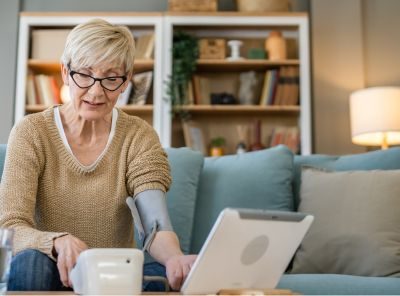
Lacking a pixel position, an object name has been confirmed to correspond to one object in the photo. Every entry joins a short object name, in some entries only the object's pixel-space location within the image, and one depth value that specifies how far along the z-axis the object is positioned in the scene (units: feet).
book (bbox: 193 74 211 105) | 13.26
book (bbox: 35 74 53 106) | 13.06
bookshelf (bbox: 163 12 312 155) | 12.91
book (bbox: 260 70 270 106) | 13.07
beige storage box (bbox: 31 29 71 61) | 13.16
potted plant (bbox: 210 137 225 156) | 13.04
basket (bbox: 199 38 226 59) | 13.24
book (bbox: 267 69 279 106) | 13.04
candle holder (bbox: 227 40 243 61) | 13.17
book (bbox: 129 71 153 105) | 13.02
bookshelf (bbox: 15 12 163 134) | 12.90
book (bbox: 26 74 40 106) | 13.06
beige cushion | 6.19
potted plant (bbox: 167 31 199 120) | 12.77
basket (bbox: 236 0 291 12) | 13.17
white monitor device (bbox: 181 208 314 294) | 2.88
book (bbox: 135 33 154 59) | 13.17
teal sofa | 6.78
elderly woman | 4.61
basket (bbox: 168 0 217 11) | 13.15
